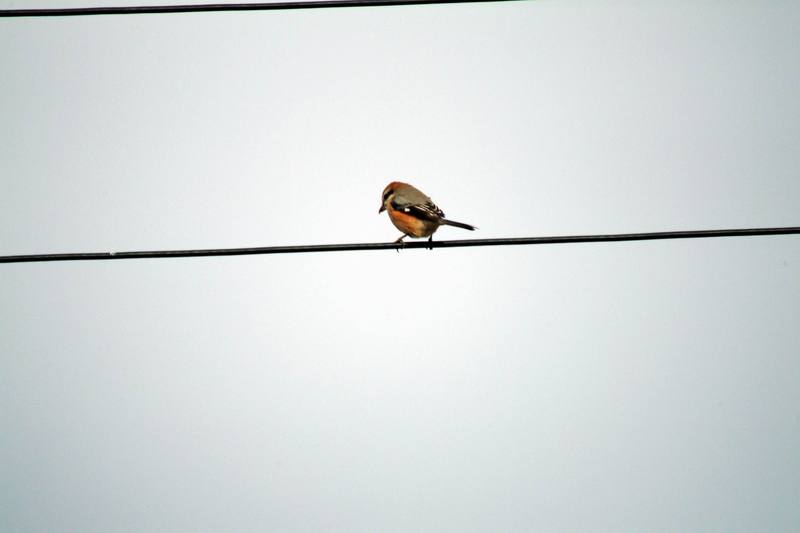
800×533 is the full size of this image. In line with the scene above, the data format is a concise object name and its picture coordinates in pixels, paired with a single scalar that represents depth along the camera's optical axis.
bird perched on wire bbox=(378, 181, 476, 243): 16.59
